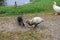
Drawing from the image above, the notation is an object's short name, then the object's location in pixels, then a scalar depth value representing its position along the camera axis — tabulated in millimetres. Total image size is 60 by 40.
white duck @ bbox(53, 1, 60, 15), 5751
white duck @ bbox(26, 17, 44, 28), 4582
